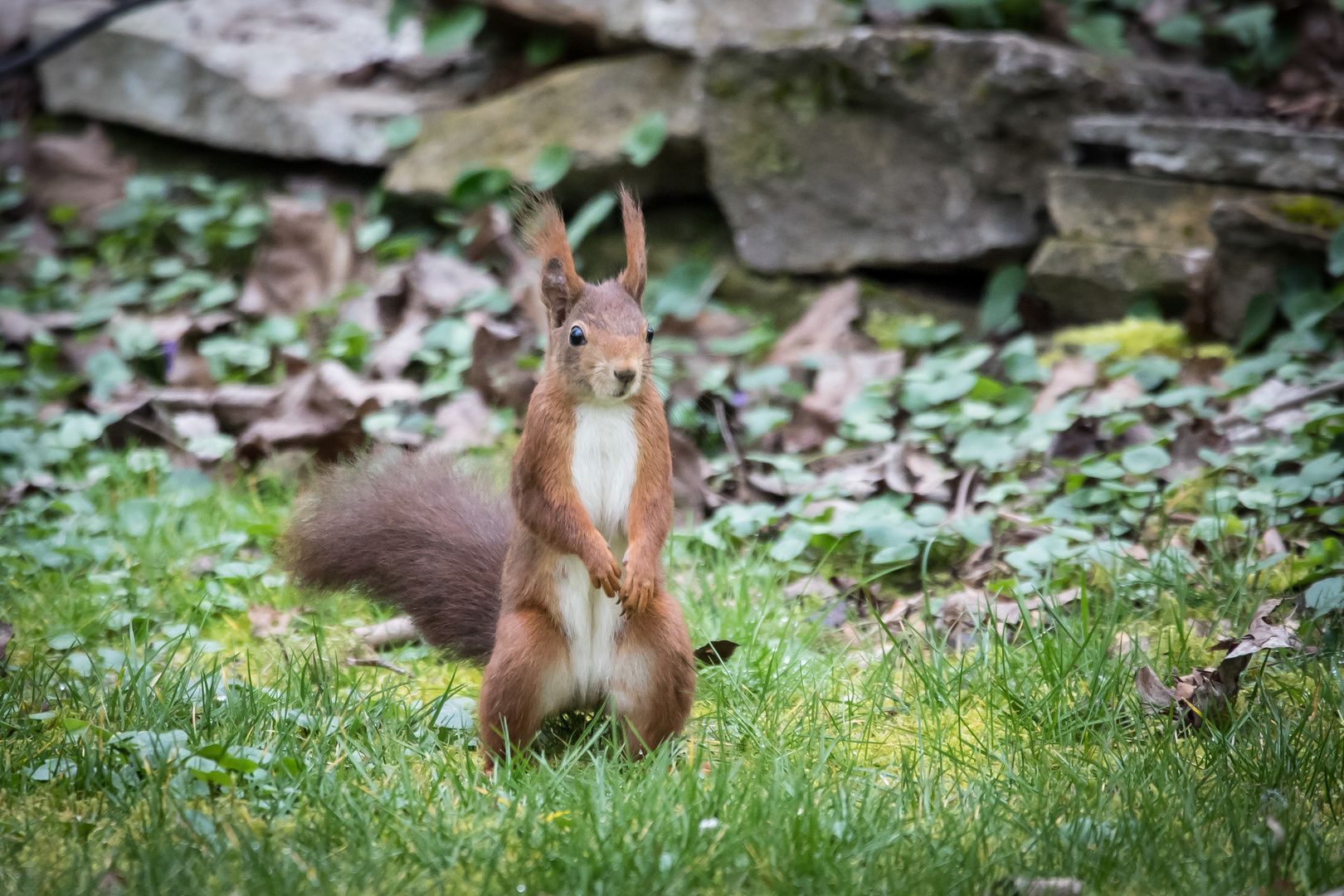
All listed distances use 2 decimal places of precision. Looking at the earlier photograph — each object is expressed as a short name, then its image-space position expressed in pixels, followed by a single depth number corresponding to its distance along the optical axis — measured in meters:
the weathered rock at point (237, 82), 9.69
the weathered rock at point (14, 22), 10.41
